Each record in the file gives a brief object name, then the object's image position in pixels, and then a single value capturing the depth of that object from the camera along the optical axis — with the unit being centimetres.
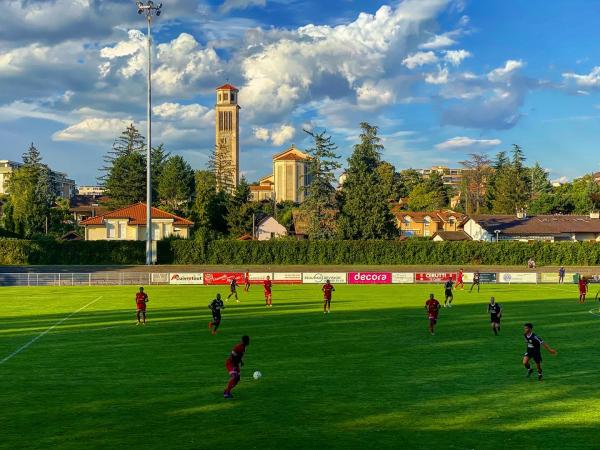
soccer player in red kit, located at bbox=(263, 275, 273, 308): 3704
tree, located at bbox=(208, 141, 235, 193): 12706
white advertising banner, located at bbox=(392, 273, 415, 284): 5825
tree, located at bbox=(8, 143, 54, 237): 9081
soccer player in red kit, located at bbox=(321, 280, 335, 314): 3325
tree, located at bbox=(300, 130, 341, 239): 8725
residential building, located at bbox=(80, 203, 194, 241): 8381
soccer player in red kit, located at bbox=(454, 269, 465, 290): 5030
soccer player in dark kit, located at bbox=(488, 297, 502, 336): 2627
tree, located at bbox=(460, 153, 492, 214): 14150
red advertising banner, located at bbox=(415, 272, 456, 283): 5844
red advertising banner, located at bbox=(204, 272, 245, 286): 5575
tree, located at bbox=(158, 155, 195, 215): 11018
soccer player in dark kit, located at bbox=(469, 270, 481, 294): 4977
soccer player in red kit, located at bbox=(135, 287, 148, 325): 2888
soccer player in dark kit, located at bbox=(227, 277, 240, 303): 4081
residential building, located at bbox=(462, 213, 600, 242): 9338
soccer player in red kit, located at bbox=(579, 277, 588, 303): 4000
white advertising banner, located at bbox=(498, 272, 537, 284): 5906
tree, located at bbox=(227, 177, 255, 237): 10019
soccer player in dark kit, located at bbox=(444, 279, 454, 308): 3625
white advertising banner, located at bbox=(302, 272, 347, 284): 5744
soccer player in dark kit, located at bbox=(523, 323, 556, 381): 1808
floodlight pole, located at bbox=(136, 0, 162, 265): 6153
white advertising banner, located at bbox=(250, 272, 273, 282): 5656
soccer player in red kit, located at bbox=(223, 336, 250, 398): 1598
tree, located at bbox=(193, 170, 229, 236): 9900
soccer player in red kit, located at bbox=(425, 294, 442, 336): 2681
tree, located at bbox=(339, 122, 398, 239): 8325
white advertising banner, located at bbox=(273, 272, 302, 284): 5709
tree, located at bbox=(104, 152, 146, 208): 10862
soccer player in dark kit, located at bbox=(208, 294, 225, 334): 2681
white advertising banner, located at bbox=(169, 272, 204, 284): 5628
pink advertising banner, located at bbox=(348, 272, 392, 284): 5800
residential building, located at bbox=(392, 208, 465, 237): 11675
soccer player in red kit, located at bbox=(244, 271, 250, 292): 4866
